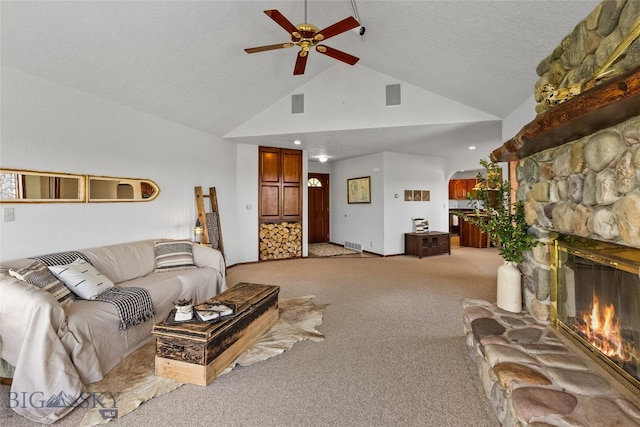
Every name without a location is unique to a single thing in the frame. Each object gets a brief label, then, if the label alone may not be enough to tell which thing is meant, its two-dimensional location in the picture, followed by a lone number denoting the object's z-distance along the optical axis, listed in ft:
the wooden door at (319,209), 28.89
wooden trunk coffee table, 6.70
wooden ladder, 15.62
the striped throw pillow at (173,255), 12.11
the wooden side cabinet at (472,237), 26.53
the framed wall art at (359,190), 24.13
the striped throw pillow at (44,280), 7.45
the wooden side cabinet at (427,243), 21.89
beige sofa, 5.96
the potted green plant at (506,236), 7.64
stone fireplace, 4.23
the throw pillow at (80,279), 8.32
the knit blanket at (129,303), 8.03
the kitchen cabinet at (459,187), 32.82
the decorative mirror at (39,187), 8.56
